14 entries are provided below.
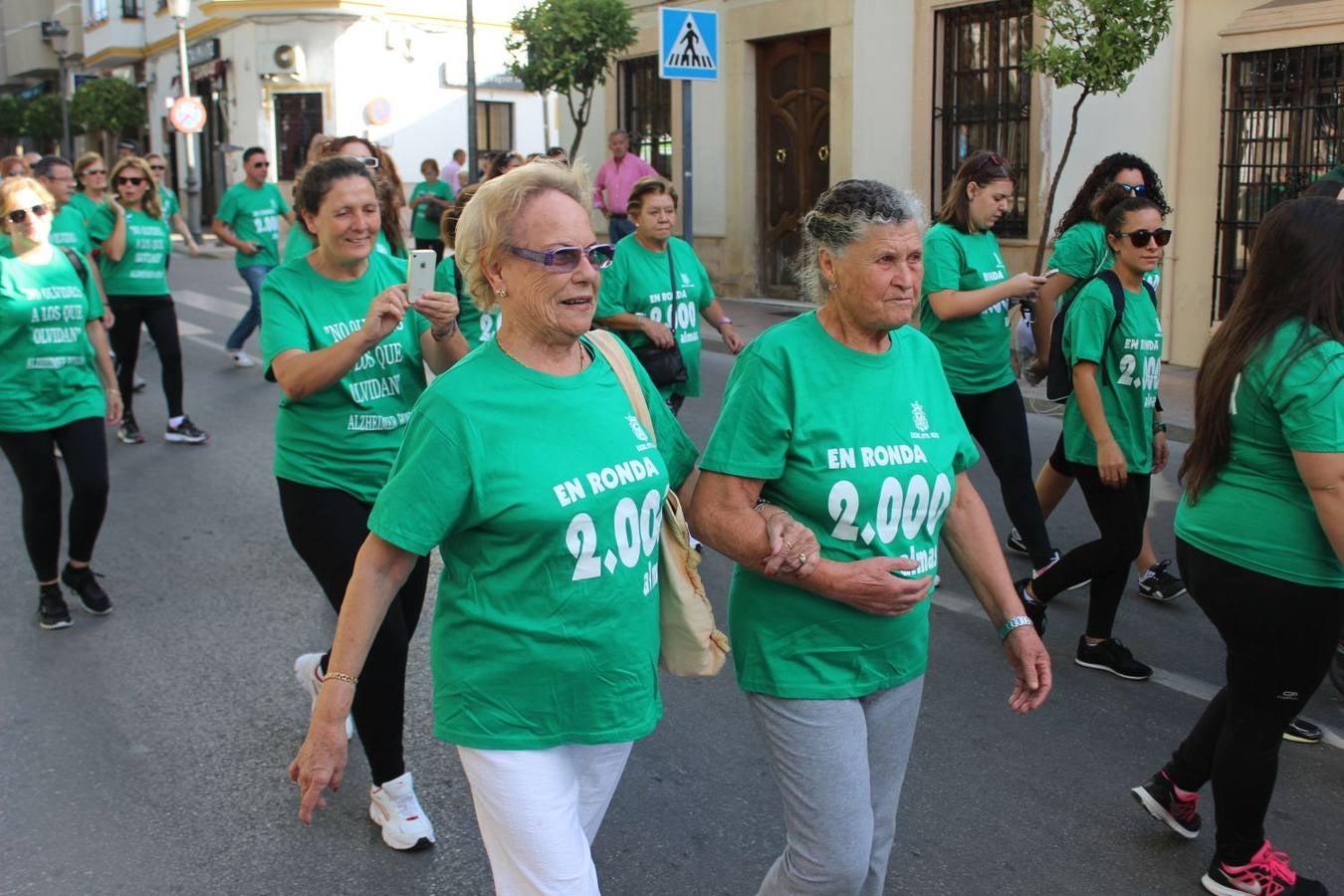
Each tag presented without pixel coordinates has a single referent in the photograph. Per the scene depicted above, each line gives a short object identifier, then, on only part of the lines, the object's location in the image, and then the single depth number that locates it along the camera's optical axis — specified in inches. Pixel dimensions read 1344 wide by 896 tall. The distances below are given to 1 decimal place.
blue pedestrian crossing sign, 494.3
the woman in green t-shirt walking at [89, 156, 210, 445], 377.1
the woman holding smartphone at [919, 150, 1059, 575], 223.8
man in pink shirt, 684.1
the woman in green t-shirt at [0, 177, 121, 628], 221.3
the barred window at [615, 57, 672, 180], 770.8
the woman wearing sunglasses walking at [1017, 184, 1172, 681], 191.6
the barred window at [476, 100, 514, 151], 1321.4
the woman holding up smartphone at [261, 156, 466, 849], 148.4
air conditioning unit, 1224.2
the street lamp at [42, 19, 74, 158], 1376.7
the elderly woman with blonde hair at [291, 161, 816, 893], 97.3
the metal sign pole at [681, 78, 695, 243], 527.8
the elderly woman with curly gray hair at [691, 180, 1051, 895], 105.6
